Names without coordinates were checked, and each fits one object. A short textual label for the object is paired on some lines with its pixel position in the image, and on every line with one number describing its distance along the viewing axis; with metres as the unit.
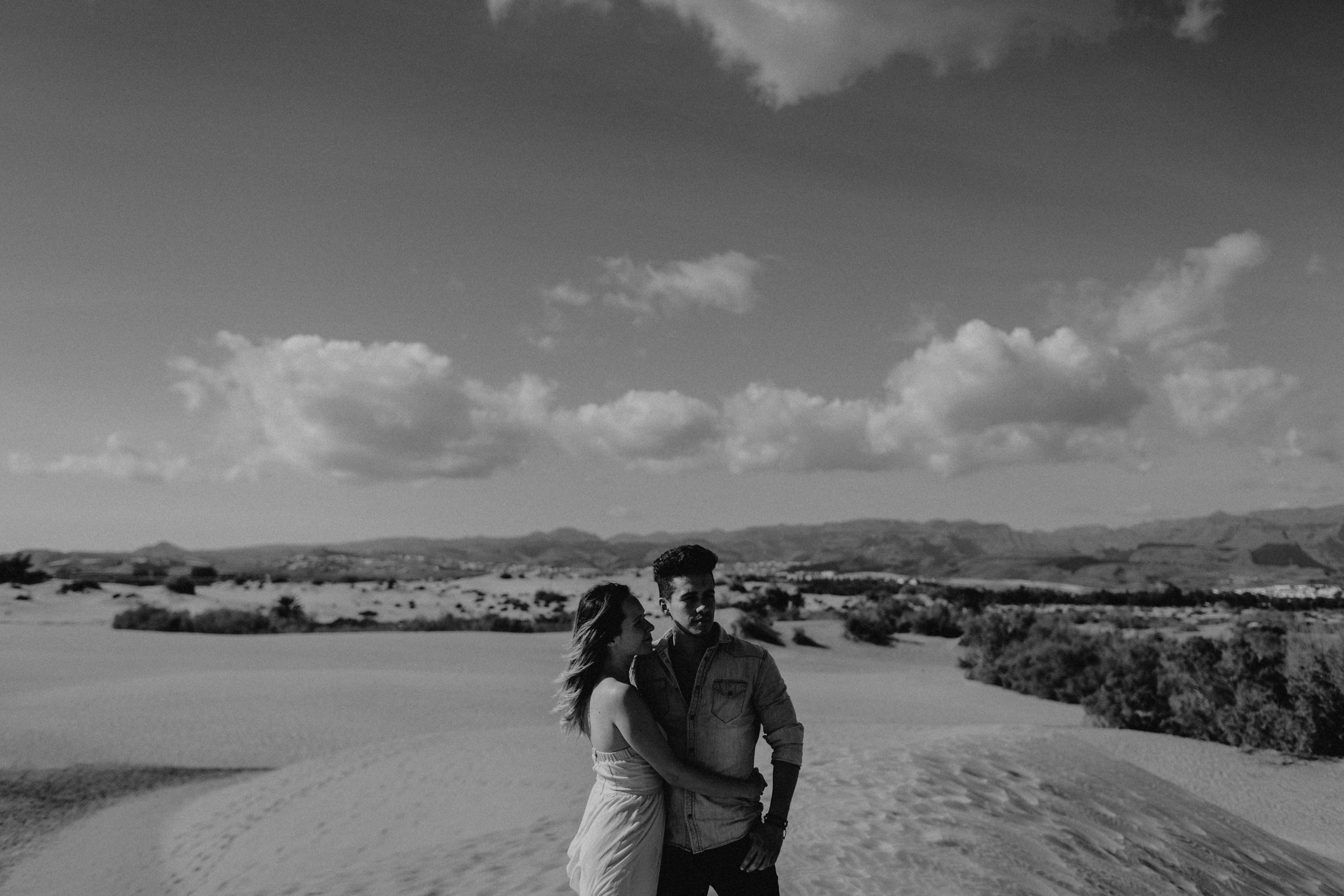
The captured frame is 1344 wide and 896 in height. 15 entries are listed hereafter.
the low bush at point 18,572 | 33.84
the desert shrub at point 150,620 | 24.52
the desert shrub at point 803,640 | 25.08
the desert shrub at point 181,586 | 34.72
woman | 3.15
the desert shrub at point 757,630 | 23.19
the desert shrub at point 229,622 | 24.67
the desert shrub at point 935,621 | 29.02
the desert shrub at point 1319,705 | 11.22
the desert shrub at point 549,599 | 38.75
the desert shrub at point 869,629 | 25.98
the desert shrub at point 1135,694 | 13.12
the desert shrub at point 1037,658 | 16.33
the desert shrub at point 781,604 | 32.62
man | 3.31
